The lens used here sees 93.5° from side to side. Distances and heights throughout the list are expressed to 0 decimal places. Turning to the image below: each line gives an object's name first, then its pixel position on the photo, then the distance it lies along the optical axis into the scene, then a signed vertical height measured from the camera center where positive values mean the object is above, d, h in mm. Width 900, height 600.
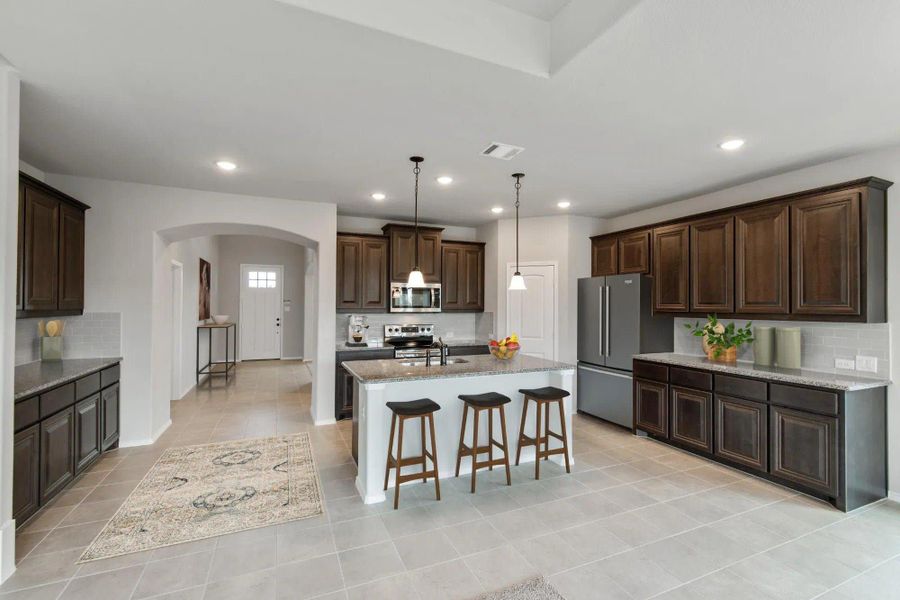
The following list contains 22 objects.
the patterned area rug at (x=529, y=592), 2105 -1459
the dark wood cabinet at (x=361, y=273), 5504 +398
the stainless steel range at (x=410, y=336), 5717 -475
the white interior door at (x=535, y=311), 5688 -105
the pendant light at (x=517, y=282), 3943 +200
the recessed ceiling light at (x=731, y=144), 3109 +1193
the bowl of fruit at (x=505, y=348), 3928 -416
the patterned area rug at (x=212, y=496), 2664 -1448
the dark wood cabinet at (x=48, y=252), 3086 +404
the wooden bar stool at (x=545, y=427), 3514 -1058
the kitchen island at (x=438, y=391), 3186 -746
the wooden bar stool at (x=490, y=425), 3316 -979
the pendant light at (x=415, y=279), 3700 +210
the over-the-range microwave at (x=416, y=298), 5801 +70
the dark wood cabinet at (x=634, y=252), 4953 +623
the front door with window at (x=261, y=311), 9656 -202
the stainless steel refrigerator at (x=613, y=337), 4797 -389
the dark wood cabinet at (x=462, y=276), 6113 +398
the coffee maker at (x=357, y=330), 5641 -370
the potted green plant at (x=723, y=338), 3990 -329
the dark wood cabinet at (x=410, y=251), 5750 +718
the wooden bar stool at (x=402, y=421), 3055 -928
